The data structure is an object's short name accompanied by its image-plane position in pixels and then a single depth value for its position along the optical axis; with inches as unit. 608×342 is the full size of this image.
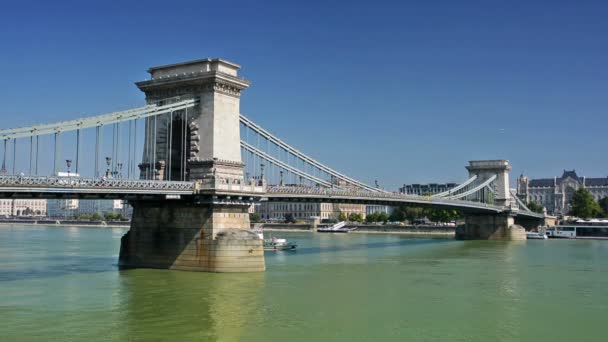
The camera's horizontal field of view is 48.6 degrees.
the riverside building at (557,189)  6855.3
